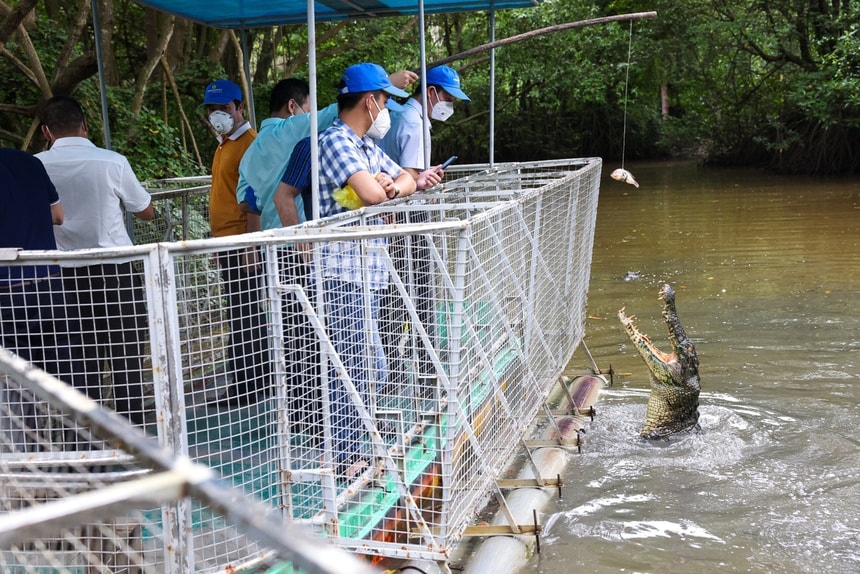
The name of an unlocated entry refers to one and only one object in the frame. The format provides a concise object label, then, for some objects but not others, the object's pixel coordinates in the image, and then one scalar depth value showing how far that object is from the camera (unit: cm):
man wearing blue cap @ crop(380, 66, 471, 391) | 443
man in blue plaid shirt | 382
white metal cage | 324
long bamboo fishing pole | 588
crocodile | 678
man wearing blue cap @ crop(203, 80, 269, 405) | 564
